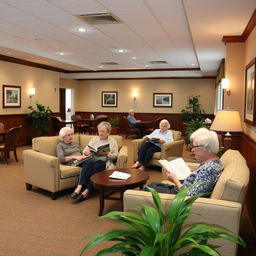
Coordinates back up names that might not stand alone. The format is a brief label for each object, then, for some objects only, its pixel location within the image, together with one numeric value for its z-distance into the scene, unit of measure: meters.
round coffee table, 3.77
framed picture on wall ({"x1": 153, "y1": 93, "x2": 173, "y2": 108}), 14.12
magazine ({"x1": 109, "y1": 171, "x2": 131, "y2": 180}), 4.03
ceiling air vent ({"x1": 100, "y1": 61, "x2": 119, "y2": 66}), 11.31
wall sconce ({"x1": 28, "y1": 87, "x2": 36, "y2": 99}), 10.40
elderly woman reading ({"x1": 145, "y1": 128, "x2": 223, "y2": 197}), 2.62
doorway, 14.58
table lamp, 4.26
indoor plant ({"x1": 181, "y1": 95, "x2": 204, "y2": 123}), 13.22
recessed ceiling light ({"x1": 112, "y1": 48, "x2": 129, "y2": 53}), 8.52
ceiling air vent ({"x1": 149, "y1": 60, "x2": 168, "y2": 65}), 10.58
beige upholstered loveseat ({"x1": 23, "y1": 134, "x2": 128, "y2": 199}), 4.50
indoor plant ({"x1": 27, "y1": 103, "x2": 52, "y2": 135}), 10.20
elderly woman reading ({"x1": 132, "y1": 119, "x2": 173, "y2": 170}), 6.36
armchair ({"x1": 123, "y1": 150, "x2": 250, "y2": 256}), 2.26
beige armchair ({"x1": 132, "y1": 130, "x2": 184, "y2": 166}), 6.21
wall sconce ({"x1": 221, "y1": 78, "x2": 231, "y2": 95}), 5.87
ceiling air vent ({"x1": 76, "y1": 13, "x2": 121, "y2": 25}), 5.22
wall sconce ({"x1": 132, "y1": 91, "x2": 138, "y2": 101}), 14.55
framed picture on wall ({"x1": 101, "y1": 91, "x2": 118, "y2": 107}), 14.92
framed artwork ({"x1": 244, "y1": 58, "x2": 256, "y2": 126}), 4.09
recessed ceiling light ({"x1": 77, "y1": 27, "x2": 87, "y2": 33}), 6.17
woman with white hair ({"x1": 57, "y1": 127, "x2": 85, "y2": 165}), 4.94
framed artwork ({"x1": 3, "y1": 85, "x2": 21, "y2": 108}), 9.29
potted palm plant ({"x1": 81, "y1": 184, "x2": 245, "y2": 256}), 1.76
